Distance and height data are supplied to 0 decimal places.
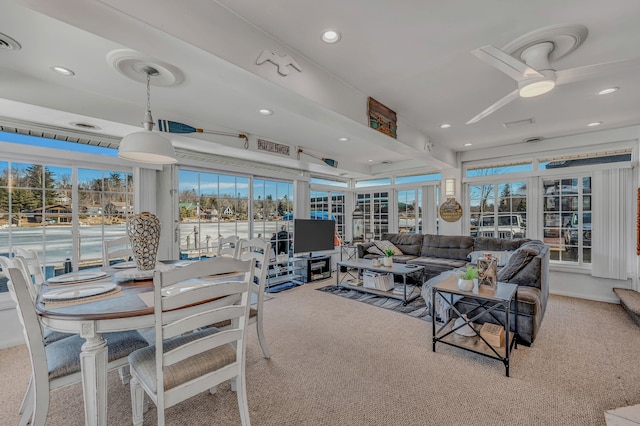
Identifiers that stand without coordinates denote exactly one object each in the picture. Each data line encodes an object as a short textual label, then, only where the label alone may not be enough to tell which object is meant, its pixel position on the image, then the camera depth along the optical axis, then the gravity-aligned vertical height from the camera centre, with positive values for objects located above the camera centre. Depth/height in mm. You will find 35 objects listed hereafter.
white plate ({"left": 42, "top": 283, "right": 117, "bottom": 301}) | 1595 -466
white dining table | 1384 -567
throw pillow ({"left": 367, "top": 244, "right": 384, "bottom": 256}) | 5646 -757
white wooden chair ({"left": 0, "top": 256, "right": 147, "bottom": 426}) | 1375 -790
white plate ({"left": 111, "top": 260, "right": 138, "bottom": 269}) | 2506 -462
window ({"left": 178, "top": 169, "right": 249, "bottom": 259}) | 4301 +64
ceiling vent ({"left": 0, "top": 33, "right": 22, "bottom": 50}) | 1795 +1116
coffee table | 4062 -864
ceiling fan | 1842 +976
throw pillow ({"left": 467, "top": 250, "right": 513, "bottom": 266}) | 4301 -702
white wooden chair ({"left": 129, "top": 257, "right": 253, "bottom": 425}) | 1343 -698
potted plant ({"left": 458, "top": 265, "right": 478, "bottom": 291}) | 2482 -599
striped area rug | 3629 -1283
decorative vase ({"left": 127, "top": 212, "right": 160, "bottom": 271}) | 2154 -188
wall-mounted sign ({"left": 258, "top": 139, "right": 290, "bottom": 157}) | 4266 +1022
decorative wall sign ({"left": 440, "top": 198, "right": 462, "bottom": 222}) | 5562 +35
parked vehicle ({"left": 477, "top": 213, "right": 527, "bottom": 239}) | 5062 -267
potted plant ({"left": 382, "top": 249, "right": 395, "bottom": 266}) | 4336 -717
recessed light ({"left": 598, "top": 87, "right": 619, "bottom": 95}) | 2805 +1210
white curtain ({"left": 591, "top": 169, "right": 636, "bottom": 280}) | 4039 -177
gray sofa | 2713 -724
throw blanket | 3059 -1030
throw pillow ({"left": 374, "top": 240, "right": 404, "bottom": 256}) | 5635 -684
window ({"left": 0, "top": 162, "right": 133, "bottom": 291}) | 2932 +45
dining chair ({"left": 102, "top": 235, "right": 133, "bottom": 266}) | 2801 -387
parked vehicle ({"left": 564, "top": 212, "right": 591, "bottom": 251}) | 4445 -337
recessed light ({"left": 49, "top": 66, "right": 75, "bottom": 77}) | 2186 +1120
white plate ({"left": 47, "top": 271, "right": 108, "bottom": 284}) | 1994 -467
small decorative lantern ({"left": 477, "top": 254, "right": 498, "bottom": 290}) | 2613 -561
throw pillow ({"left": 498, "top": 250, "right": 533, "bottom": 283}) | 3002 -572
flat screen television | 5246 -429
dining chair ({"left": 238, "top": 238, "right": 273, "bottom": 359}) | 2327 -773
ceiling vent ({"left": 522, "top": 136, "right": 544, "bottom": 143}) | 4527 +1176
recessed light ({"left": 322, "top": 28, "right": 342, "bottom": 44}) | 1915 +1217
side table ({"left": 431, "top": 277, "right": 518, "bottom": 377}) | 2279 -1035
